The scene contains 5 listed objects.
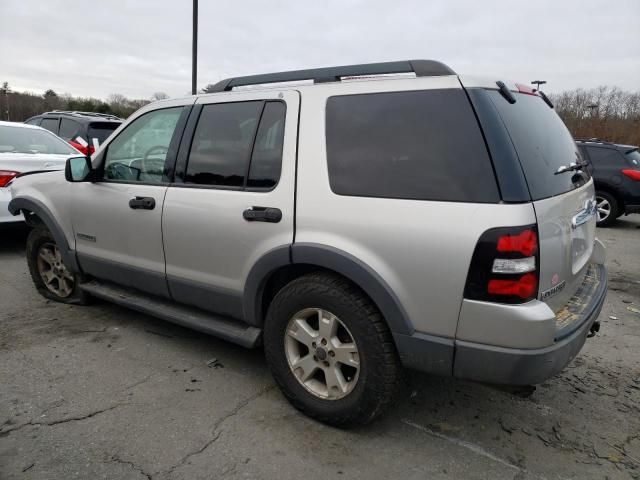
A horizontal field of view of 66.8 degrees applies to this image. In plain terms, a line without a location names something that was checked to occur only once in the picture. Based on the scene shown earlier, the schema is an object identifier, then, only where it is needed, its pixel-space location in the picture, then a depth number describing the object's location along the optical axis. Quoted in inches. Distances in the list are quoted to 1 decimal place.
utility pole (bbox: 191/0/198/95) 519.2
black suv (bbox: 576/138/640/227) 371.9
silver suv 84.7
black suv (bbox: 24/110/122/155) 390.3
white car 229.3
